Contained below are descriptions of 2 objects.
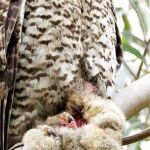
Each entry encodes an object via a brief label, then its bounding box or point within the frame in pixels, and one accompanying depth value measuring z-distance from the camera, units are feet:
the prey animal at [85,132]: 12.13
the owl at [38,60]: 14.76
